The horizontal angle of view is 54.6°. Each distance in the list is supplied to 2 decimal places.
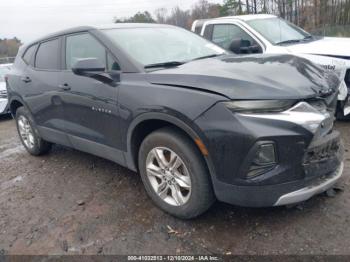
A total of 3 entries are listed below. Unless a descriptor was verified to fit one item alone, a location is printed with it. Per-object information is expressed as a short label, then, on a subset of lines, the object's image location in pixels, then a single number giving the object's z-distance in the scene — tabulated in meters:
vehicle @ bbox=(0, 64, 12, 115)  9.04
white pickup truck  4.77
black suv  2.40
